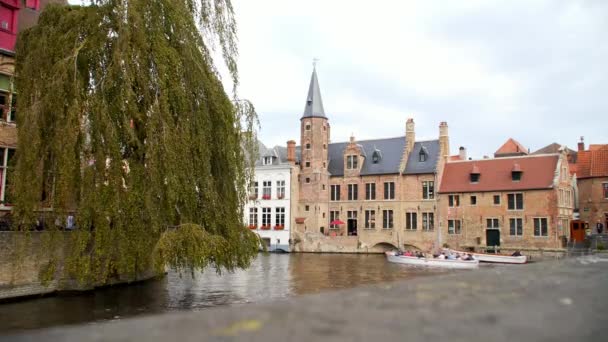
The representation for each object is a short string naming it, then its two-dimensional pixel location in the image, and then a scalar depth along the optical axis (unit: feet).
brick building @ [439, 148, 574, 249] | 107.24
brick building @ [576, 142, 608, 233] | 118.01
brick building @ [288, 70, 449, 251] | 124.26
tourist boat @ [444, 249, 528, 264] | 92.85
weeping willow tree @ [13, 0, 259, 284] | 34.60
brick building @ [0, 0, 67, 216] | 44.16
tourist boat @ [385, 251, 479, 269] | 90.63
